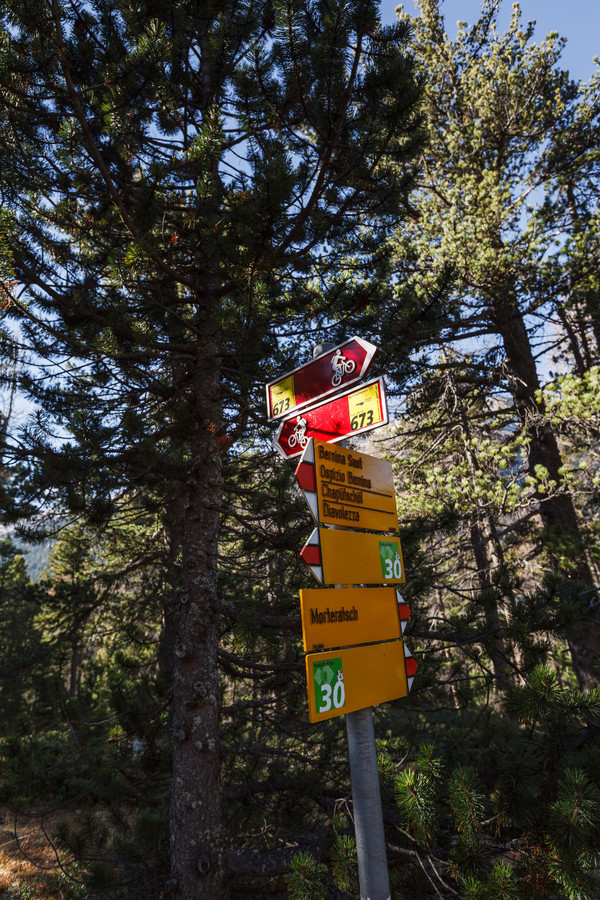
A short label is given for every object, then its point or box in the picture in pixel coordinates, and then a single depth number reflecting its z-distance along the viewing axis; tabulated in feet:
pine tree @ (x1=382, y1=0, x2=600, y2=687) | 25.16
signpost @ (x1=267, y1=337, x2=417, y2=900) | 7.58
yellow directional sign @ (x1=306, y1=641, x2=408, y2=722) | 7.30
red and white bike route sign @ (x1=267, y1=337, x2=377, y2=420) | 9.30
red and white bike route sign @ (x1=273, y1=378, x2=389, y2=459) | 8.98
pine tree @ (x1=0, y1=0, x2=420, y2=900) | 12.96
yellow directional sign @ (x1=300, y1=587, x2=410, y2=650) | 7.60
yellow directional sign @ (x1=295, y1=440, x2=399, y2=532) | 8.54
